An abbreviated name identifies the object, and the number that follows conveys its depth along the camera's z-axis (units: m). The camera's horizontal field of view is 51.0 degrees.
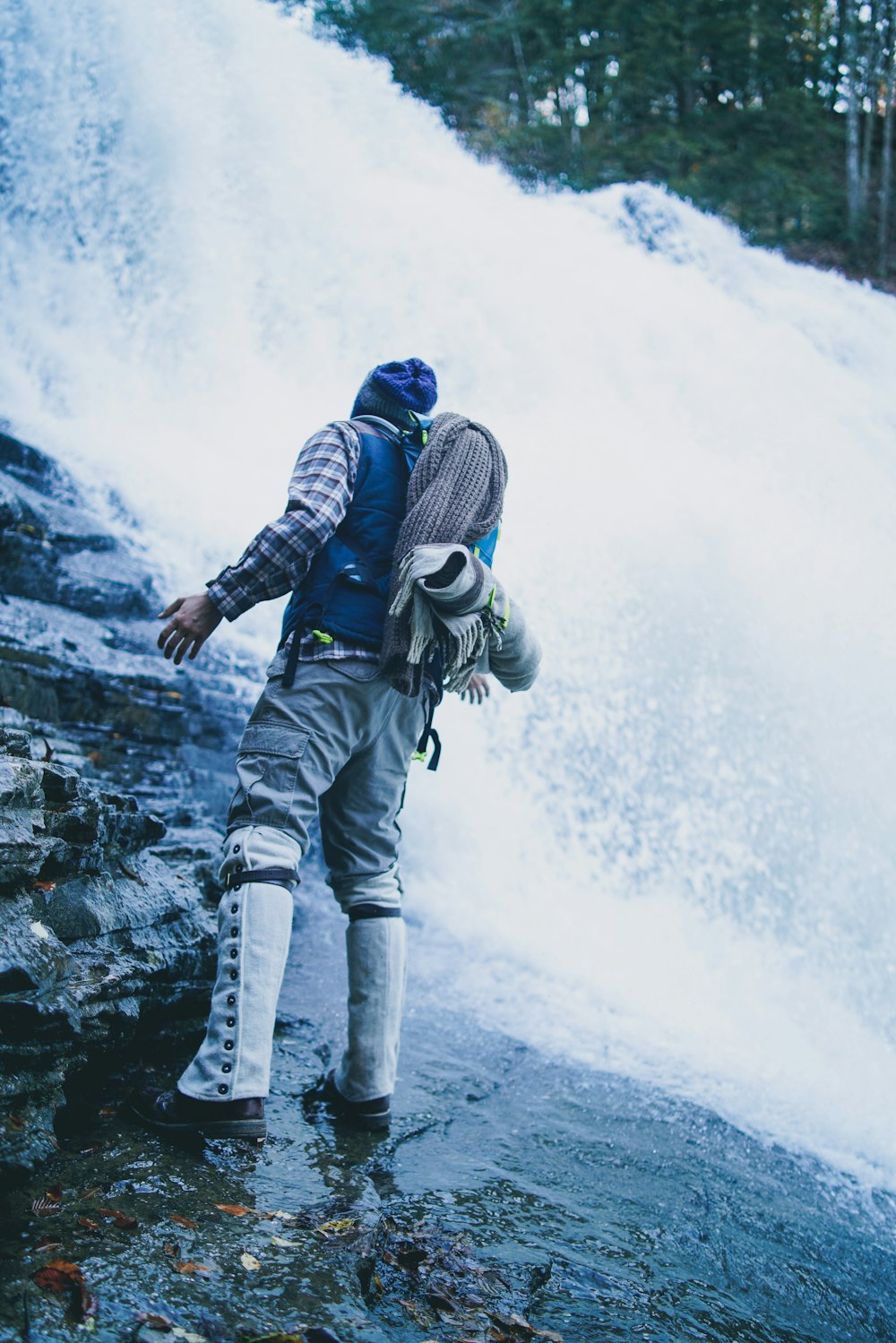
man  2.15
